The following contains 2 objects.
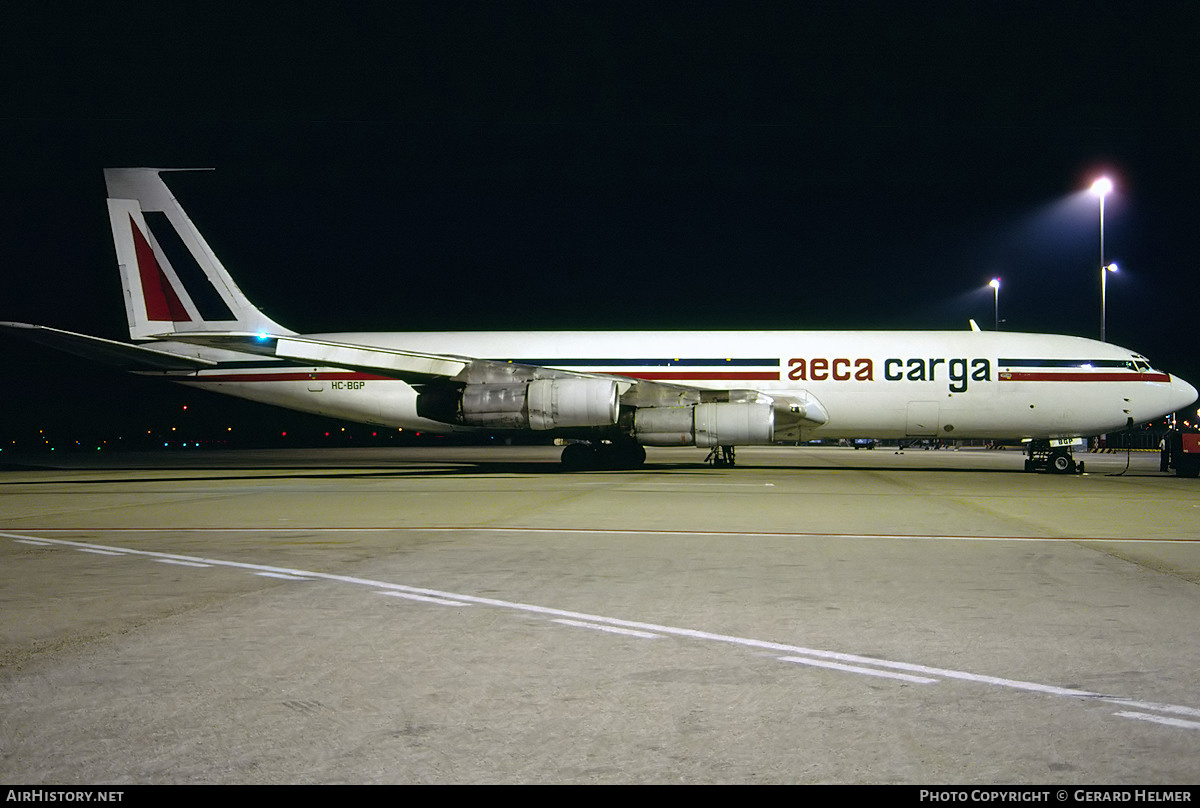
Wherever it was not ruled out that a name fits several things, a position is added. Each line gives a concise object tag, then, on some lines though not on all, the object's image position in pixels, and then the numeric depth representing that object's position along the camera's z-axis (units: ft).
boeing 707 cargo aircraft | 81.30
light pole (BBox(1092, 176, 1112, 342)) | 115.65
